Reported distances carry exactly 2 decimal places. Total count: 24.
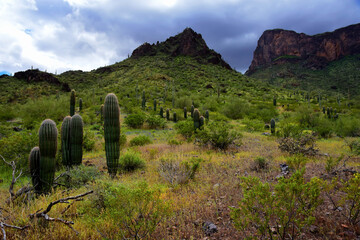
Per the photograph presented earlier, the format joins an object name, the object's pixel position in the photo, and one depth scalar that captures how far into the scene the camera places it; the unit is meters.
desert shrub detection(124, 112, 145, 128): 17.73
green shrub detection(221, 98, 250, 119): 25.78
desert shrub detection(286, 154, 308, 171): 5.06
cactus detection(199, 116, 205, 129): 12.87
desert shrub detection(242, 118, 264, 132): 17.08
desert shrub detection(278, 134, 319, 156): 6.98
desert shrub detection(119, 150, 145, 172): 6.30
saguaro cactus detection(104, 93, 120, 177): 5.73
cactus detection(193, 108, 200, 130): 12.98
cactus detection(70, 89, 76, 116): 18.08
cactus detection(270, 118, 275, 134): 15.51
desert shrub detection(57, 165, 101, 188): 4.61
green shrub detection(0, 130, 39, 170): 6.59
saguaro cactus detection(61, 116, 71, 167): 5.77
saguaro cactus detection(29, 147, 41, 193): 4.14
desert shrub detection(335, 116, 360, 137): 13.49
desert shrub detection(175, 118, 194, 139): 11.55
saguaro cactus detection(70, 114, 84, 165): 5.76
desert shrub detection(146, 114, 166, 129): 17.66
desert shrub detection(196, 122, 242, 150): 8.48
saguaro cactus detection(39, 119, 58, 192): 4.13
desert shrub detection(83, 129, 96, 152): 9.80
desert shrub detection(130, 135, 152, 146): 10.52
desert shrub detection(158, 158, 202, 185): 4.67
